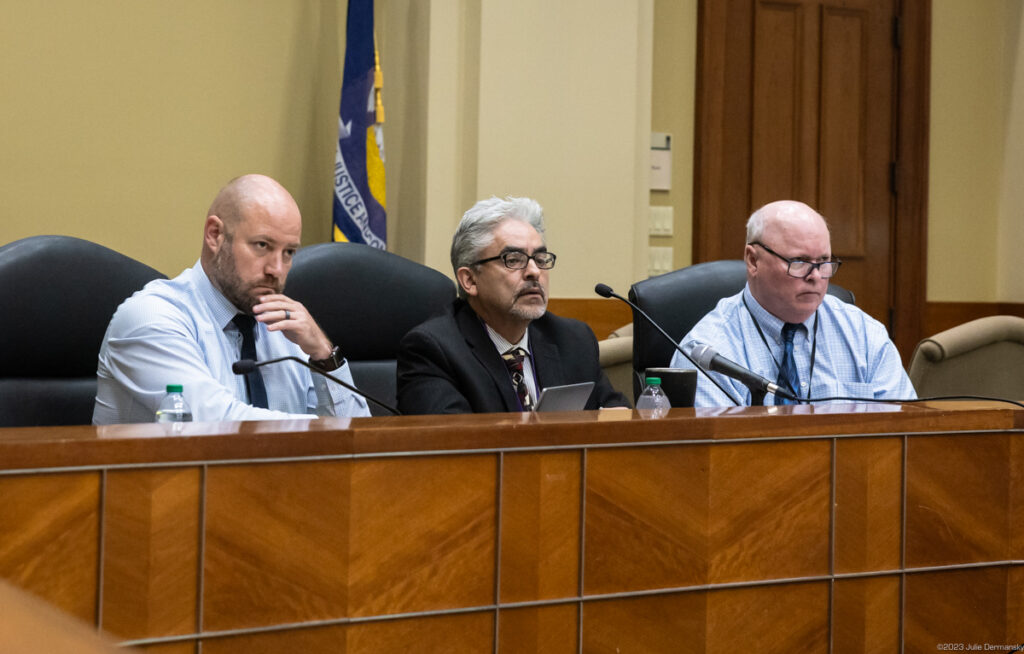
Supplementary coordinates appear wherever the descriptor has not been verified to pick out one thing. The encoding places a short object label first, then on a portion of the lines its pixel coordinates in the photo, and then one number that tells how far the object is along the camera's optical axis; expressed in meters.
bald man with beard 4.32
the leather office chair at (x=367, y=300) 5.37
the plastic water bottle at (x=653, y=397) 4.12
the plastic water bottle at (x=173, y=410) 3.69
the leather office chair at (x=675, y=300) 5.45
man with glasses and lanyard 5.43
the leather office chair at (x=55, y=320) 4.56
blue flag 8.03
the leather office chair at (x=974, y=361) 8.15
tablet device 3.54
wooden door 9.86
